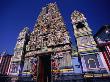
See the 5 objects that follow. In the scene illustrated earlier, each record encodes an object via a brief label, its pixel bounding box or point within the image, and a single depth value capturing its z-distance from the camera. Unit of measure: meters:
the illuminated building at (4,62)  11.70
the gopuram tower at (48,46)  9.62
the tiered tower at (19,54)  10.99
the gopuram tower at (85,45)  8.40
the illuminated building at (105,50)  8.03
